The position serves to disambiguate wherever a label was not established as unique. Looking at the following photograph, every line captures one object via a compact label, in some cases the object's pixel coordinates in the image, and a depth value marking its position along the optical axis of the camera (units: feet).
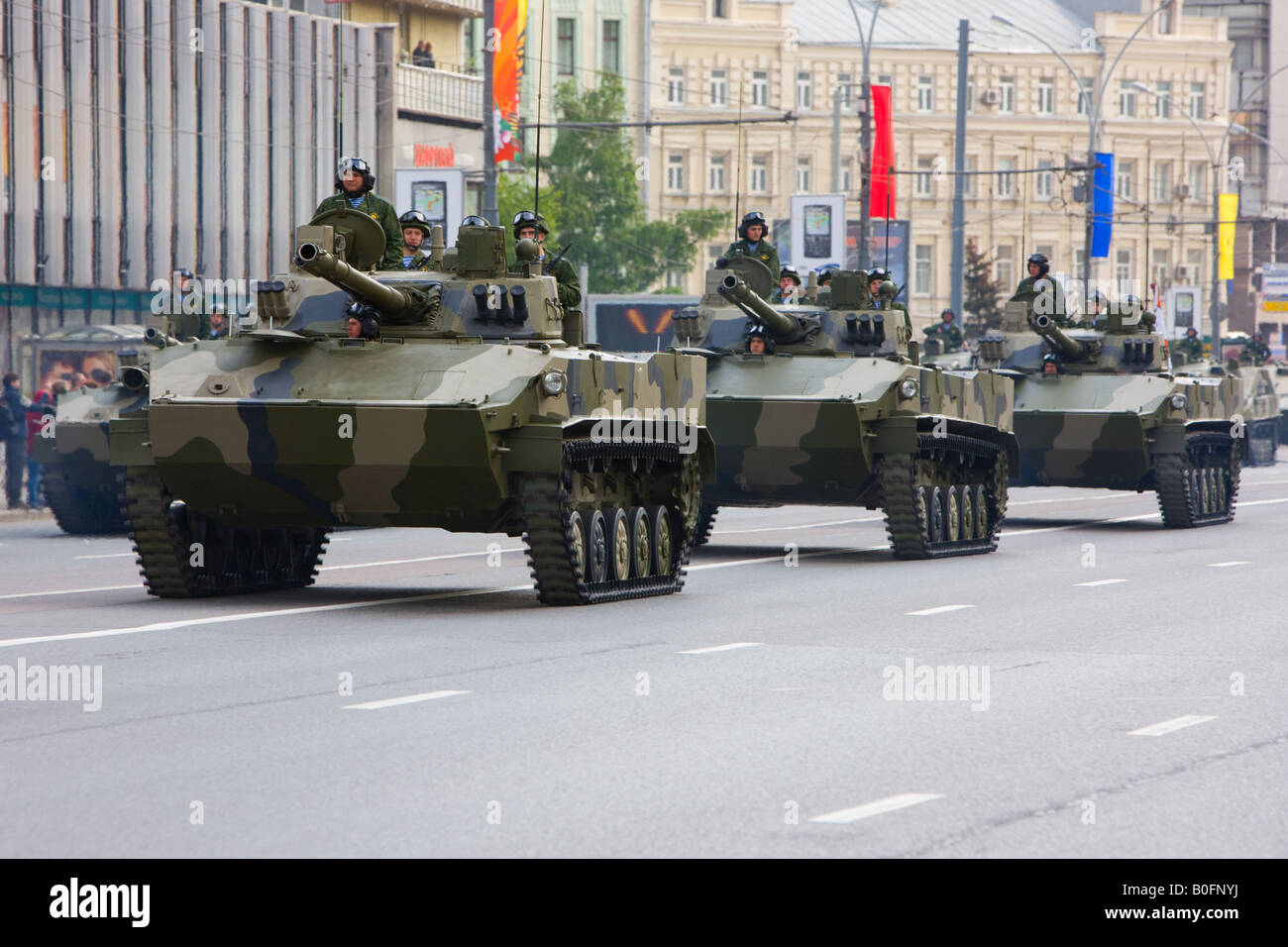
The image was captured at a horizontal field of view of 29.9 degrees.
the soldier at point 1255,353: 149.48
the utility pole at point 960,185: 147.95
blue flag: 162.09
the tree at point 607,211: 192.95
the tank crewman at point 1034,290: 91.50
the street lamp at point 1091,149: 157.40
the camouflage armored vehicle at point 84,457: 77.30
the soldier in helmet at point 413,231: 59.52
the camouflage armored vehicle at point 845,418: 68.28
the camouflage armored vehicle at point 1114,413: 87.35
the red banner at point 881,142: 139.33
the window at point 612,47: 260.83
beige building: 274.36
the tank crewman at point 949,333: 106.52
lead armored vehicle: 49.21
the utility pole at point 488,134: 99.91
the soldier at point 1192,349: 119.85
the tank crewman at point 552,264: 56.18
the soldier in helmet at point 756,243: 74.02
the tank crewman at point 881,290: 75.10
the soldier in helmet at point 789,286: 76.64
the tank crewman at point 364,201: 53.88
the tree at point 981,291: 223.71
